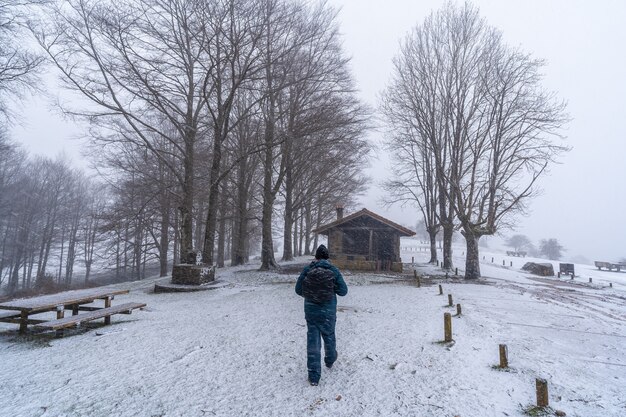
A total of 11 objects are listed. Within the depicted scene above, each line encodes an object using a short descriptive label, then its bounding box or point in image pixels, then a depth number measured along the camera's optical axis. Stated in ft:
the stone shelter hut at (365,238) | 72.13
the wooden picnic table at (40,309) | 20.49
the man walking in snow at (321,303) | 15.28
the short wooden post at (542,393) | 13.29
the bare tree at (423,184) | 80.81
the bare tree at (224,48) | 38.32
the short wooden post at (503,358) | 17.15
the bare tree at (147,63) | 39.70
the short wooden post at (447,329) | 20.70
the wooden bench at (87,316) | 19.20
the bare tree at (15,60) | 31.48
